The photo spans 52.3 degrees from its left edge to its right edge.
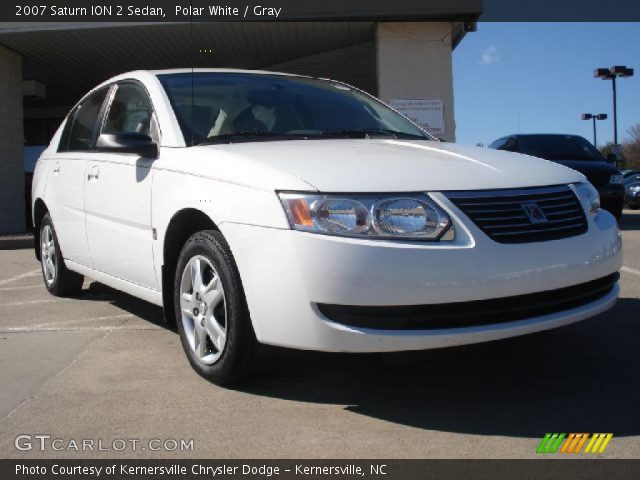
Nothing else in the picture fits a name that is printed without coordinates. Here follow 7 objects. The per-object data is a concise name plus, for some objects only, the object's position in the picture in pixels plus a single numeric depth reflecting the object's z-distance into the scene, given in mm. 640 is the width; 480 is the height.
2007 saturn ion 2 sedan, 2539
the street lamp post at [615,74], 31125
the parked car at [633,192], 18844
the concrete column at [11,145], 13445
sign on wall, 12508
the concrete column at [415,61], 12352
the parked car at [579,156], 10477
